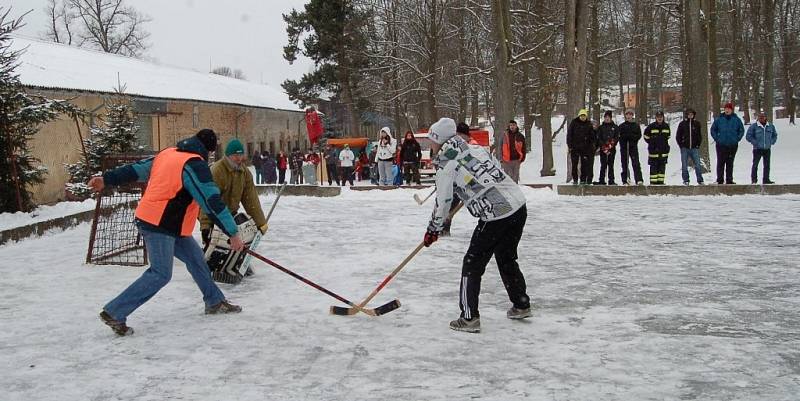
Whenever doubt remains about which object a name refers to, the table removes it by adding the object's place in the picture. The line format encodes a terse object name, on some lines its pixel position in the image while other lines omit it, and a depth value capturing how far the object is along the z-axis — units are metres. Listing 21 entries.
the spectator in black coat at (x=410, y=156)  18.52
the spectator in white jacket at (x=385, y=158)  18.91
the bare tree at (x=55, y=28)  54.09
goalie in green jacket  7.71
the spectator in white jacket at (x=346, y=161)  21.53
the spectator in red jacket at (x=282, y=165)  26.22
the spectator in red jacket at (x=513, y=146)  15.59
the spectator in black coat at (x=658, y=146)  15.27
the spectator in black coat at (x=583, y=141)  15.76
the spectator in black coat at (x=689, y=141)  15.63
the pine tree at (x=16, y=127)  11.67
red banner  21.88
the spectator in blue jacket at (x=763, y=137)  14.86
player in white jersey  5.48
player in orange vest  5.55
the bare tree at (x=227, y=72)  96.90
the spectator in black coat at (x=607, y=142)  15.95
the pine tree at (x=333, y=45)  38.41
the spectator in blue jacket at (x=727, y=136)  14.77
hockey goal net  8.93
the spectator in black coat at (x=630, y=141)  15.66
